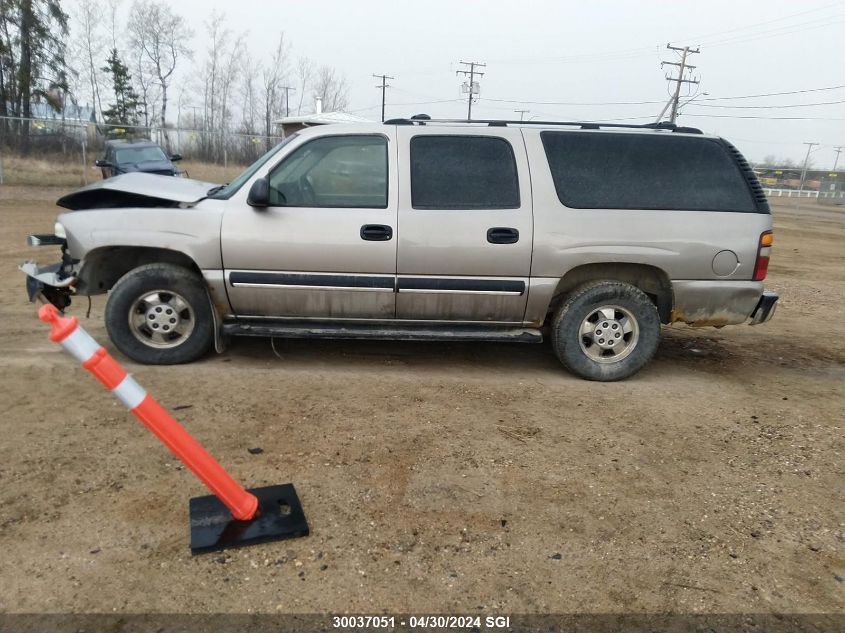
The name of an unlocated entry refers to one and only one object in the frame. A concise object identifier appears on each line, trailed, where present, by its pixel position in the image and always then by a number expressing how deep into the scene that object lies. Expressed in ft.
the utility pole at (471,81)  177.17
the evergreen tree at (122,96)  125.39
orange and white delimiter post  7.19
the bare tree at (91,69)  121.80
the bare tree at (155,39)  131.95
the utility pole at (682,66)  148.77
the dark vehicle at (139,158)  51.31
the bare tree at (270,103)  151.12
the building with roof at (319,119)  65.02
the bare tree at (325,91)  168.66
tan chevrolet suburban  14.84
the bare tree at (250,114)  148.77
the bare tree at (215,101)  141.49
